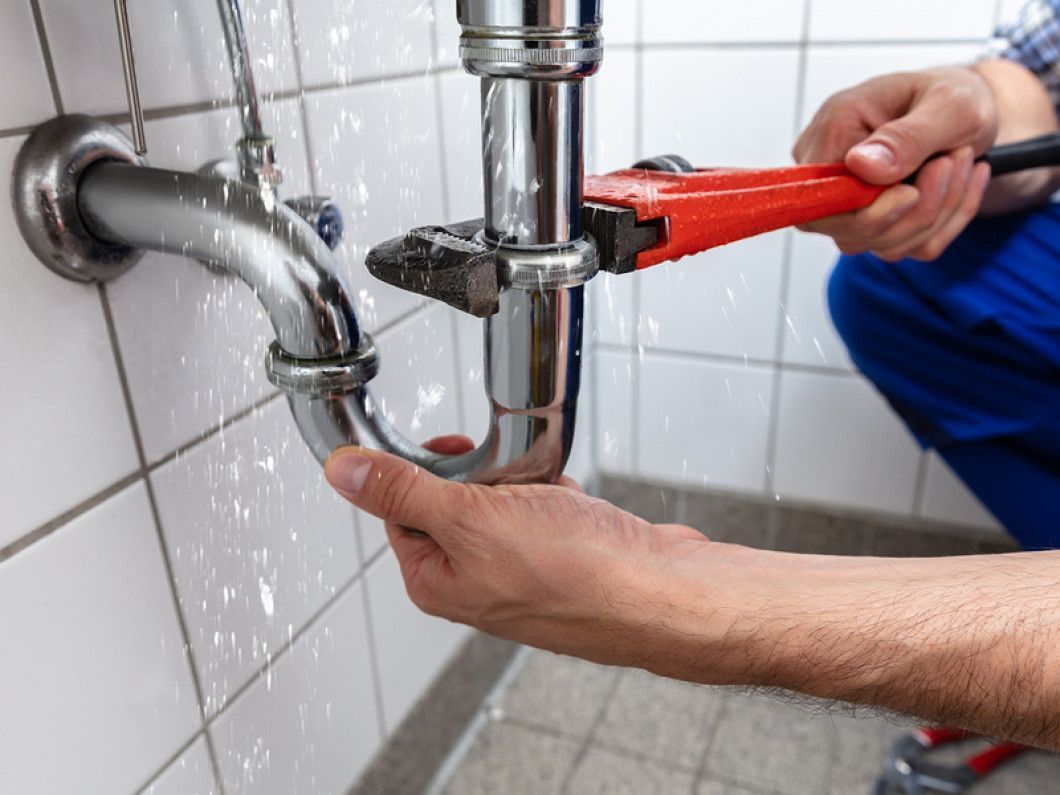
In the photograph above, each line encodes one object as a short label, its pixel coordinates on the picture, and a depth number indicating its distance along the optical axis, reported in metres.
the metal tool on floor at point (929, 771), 0.79
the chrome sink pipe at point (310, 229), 0.32
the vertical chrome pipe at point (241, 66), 0.36
